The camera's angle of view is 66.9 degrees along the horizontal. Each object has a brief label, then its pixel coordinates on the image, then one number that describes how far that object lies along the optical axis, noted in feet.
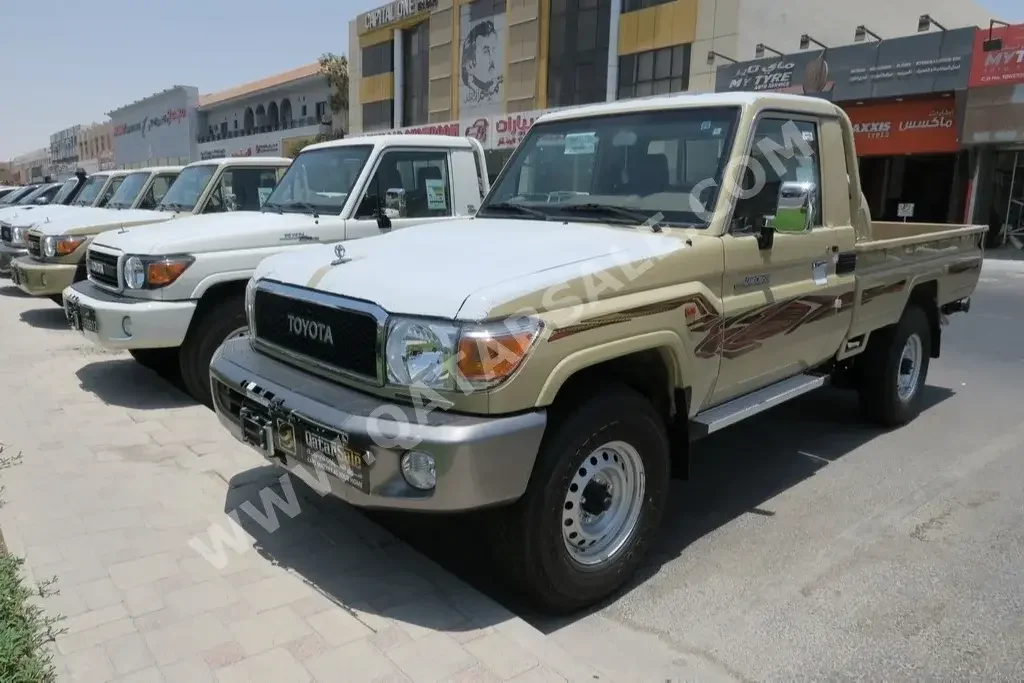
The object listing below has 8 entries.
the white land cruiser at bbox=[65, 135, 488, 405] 18.63
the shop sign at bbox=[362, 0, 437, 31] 119.03
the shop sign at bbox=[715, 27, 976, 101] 64.49
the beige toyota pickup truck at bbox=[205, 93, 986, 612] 9.27
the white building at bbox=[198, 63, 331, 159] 147.43
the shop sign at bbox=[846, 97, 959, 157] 67.05
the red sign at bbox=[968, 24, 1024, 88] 60.90
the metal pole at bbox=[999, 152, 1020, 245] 69.67
